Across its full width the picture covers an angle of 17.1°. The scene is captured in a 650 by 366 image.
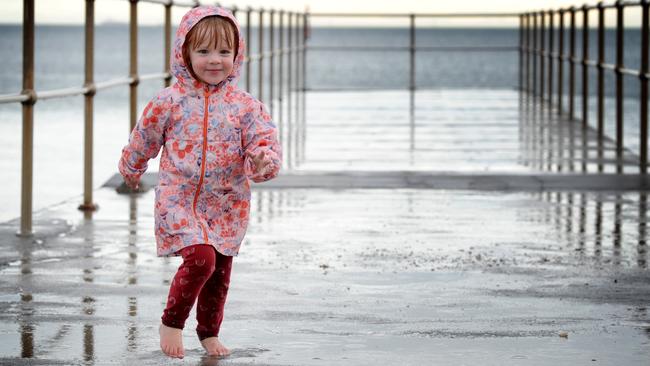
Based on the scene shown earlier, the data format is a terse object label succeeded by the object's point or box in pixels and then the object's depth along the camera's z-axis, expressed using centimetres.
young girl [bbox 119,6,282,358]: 589
